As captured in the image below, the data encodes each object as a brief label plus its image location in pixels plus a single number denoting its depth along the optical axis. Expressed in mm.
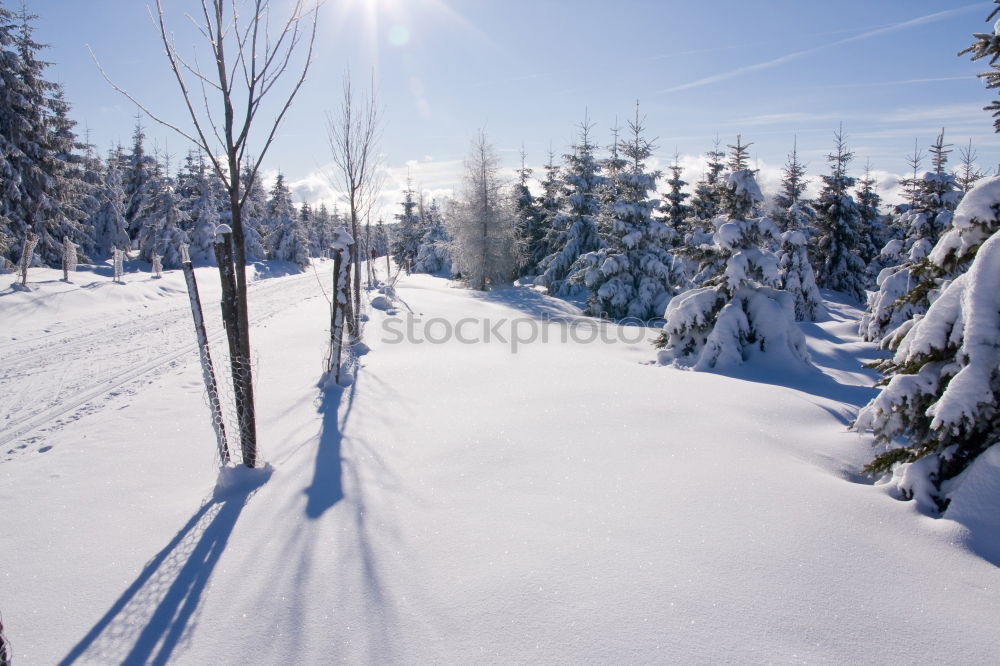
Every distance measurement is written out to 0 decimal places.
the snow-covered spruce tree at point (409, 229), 51375
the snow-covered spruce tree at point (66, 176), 22750
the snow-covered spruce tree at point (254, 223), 42556
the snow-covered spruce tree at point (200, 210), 37812
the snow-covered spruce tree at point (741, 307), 10203
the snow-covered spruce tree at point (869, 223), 30828
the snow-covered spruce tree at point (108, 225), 34125
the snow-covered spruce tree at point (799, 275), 22219
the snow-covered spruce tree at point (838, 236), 28578
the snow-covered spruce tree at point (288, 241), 45438
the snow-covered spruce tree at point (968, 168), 26261
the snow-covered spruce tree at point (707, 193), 23953
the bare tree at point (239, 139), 4090
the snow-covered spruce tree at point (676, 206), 26641
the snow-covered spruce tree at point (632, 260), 19234
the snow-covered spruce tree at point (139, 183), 35781
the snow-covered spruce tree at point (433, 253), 43725
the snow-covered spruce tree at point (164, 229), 34000
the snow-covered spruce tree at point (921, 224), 13734
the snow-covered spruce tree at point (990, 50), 4099
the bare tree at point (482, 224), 29016
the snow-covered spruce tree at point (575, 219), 27531
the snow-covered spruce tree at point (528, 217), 33938
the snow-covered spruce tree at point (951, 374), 3391
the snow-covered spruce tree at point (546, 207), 33281
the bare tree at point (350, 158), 12266
